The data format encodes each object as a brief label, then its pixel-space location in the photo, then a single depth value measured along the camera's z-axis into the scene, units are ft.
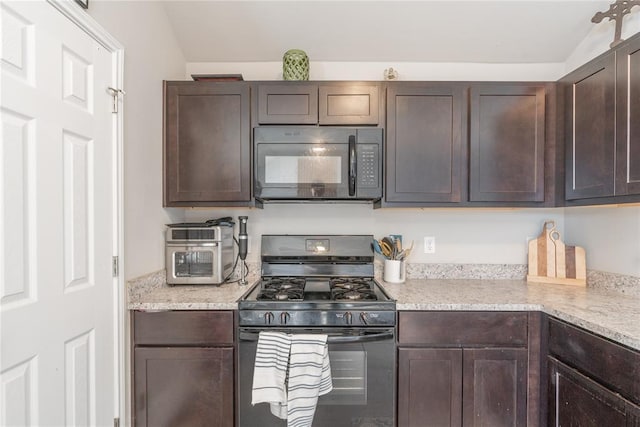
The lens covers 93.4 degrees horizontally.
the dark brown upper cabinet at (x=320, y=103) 6.02
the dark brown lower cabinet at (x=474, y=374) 4.94
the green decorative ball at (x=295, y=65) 6.20
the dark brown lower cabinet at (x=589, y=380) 3.54
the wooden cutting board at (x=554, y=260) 6.30
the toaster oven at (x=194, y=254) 5.95
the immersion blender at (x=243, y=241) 6.27
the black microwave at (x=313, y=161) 5.94
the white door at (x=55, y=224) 3.13
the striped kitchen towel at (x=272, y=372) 4.61
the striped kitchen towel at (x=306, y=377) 4.56
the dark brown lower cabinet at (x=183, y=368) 4.91
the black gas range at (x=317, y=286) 5.01
